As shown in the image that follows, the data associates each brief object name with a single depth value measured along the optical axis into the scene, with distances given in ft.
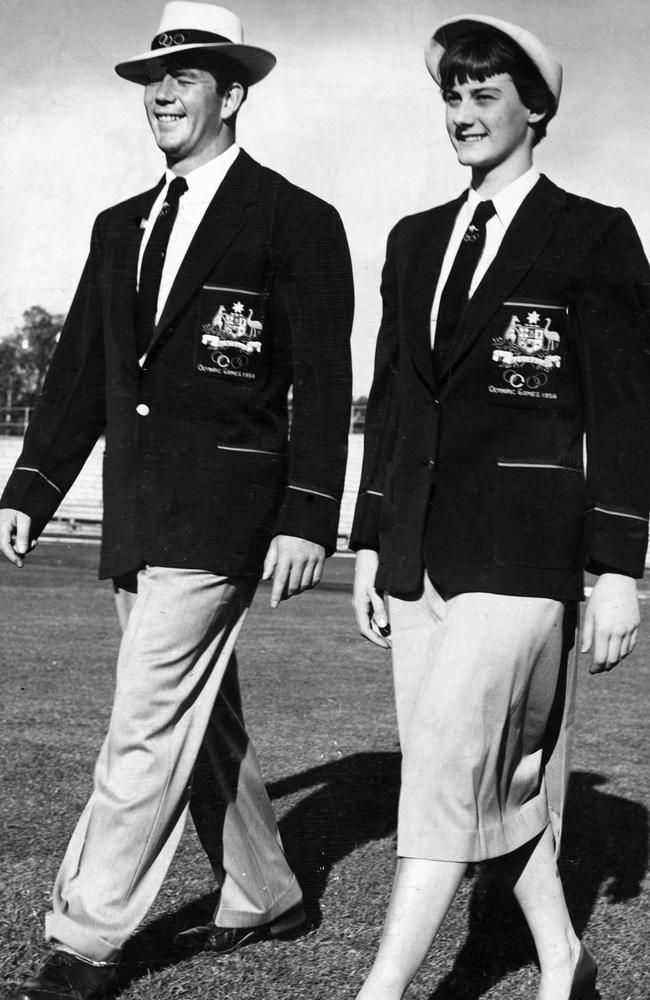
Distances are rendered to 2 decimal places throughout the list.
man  11.32
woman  9.84
